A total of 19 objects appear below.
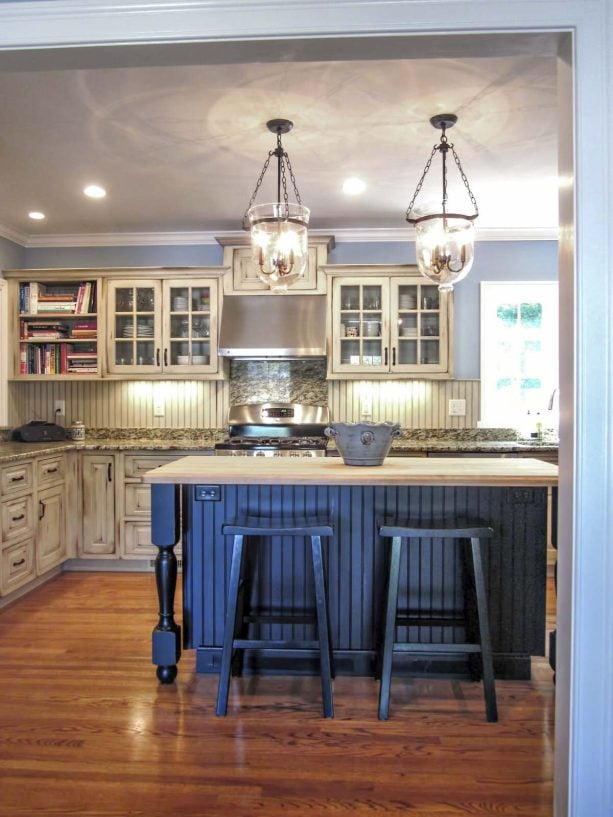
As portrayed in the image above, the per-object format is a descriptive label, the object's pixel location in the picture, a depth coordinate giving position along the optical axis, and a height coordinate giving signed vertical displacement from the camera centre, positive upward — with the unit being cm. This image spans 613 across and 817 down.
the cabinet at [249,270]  452 +99
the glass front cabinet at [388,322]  450 +60
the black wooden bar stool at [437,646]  224 -80
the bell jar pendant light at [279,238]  279 +77
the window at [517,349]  481 +42
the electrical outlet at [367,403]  482 -1
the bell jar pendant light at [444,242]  273 +74
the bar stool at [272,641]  226 -82
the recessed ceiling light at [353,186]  369 +136
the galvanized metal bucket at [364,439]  256 -16
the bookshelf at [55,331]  466 +54
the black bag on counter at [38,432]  445 -24
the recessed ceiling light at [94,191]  383 +136
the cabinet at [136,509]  433 -79
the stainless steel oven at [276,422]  475 -17
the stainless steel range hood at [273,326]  448 +56
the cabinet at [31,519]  358 -77
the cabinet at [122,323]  460 +60
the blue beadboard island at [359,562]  259 -70
